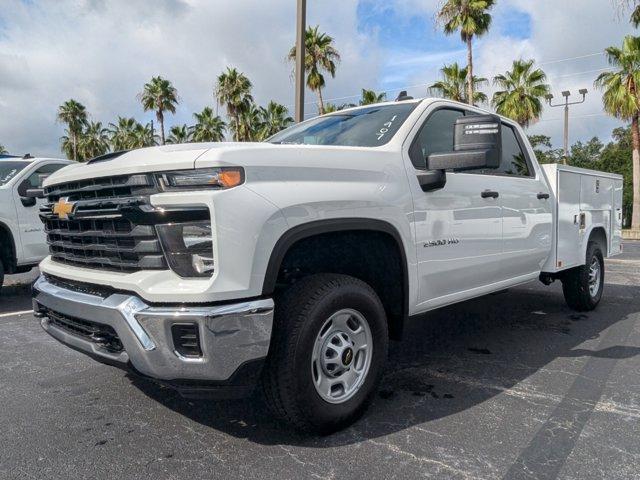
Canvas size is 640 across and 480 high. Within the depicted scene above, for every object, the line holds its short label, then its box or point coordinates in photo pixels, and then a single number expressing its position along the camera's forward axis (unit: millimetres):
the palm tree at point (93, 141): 51922
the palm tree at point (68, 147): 51056
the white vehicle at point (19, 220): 6301
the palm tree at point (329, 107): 29398
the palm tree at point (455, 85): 26797
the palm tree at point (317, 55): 24547
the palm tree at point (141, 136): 50406
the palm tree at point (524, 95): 26062
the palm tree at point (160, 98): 39406
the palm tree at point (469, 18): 23125
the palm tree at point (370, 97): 26872
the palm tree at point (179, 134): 45781
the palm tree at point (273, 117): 38594
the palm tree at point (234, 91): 33594
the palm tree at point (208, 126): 43375
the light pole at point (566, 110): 30480
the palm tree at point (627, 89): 22375
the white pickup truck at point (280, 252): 2293
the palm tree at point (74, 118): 47719
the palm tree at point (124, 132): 51719
